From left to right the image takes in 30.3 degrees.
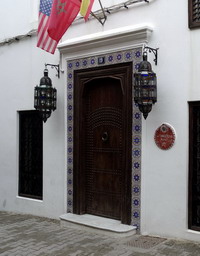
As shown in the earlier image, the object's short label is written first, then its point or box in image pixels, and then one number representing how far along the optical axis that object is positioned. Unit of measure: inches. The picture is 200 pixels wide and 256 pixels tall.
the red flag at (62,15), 234.7
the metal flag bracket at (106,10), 243.6
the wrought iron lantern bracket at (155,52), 230.2
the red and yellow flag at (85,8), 235.0
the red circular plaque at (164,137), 223.1
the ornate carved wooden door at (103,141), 245.4
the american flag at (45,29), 258.2
